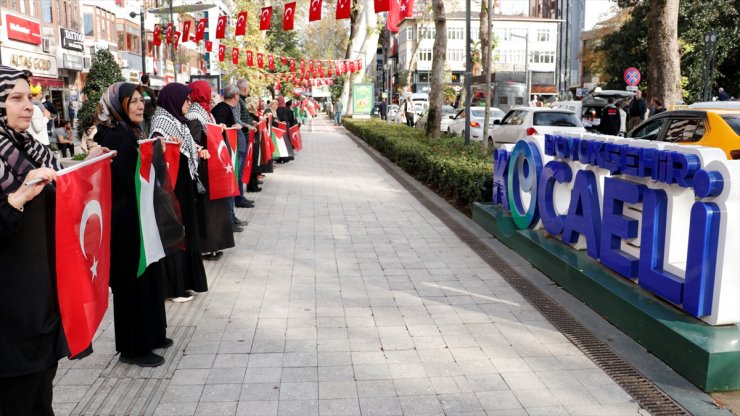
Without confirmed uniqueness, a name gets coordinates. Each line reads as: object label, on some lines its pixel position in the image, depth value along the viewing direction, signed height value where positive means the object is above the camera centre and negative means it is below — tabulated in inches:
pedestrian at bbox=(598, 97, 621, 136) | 721.0 -20.2
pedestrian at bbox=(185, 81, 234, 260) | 252.8 -38.5
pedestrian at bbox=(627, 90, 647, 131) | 733.3 -8.9
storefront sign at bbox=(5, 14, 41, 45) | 1031.0 +112.5
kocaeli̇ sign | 157.2 -30.9
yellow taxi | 310.0 -12.4
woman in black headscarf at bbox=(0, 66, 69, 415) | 103.1 -25.0
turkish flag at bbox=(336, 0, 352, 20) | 677.3 +92.9
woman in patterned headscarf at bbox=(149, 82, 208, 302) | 210.4 -26.2
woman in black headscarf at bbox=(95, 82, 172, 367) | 159.3 -32.7
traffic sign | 914.7 +34.1
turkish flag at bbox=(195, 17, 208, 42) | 1025.5 +106.3
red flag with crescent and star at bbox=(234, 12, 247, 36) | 925.0 +105.0
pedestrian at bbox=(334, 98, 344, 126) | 1782.2 -29.9
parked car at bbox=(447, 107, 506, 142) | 874.8 -27.3
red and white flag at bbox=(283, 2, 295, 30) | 799.1 +100.8
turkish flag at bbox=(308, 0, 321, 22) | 733.1 +97.8
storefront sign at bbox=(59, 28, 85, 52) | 1237.7 +113.6
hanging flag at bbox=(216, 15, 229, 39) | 1018.7 +108.0
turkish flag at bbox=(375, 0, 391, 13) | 605.0 +84.7
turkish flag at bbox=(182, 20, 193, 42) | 1044.7 +107.7
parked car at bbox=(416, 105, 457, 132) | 1183.6 -33.3
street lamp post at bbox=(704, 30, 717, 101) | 930.1 +82.6
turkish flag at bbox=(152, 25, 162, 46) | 1089.4 +105.3
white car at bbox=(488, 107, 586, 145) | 695.7 -18.7
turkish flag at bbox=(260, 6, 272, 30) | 871.1 +107.6
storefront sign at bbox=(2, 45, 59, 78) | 1018.7 +64.3
